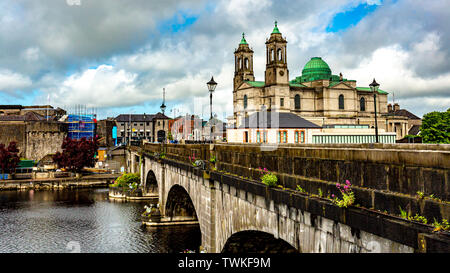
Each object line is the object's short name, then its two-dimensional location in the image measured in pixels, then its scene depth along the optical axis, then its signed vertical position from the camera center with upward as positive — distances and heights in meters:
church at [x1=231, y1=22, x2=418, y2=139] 91.88 +15.01
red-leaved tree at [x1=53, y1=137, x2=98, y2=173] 70.39 -0.93
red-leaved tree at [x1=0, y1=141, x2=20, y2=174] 68.31 -1.51
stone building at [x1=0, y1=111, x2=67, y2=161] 92.38 +3.87
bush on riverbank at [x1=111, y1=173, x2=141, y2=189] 53.75 -4.67
